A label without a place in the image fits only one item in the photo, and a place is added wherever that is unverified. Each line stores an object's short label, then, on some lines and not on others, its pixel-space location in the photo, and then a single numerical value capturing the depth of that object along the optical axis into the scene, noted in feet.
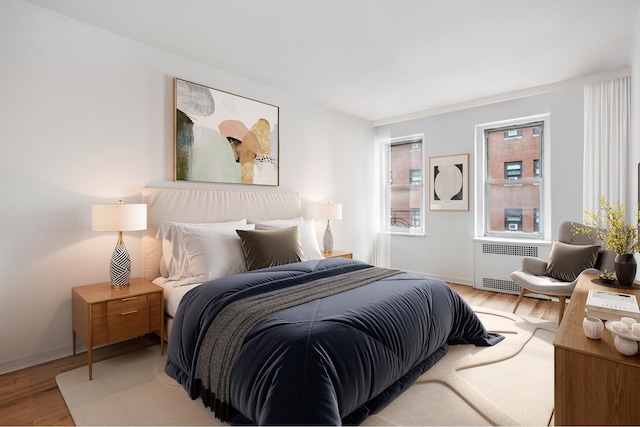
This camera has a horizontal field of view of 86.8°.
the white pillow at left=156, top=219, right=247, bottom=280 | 9.27
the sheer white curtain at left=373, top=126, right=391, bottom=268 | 18.56
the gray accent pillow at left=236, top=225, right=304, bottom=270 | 9.43
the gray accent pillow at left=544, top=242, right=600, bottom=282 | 10.71
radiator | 13.85
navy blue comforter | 4.83
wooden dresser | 3.95
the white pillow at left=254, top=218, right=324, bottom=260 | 11.39
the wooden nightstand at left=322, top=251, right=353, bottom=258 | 13.87
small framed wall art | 15.67
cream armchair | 10.29
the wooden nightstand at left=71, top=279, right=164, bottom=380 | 7.53
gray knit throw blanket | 5.75
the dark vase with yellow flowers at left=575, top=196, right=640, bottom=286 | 7.09
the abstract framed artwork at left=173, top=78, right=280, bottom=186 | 10.67
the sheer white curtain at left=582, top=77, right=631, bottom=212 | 11.52
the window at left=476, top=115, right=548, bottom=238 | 14.26
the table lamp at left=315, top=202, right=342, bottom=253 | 14.56
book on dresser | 5.30
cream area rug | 6.03
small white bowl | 3.94
